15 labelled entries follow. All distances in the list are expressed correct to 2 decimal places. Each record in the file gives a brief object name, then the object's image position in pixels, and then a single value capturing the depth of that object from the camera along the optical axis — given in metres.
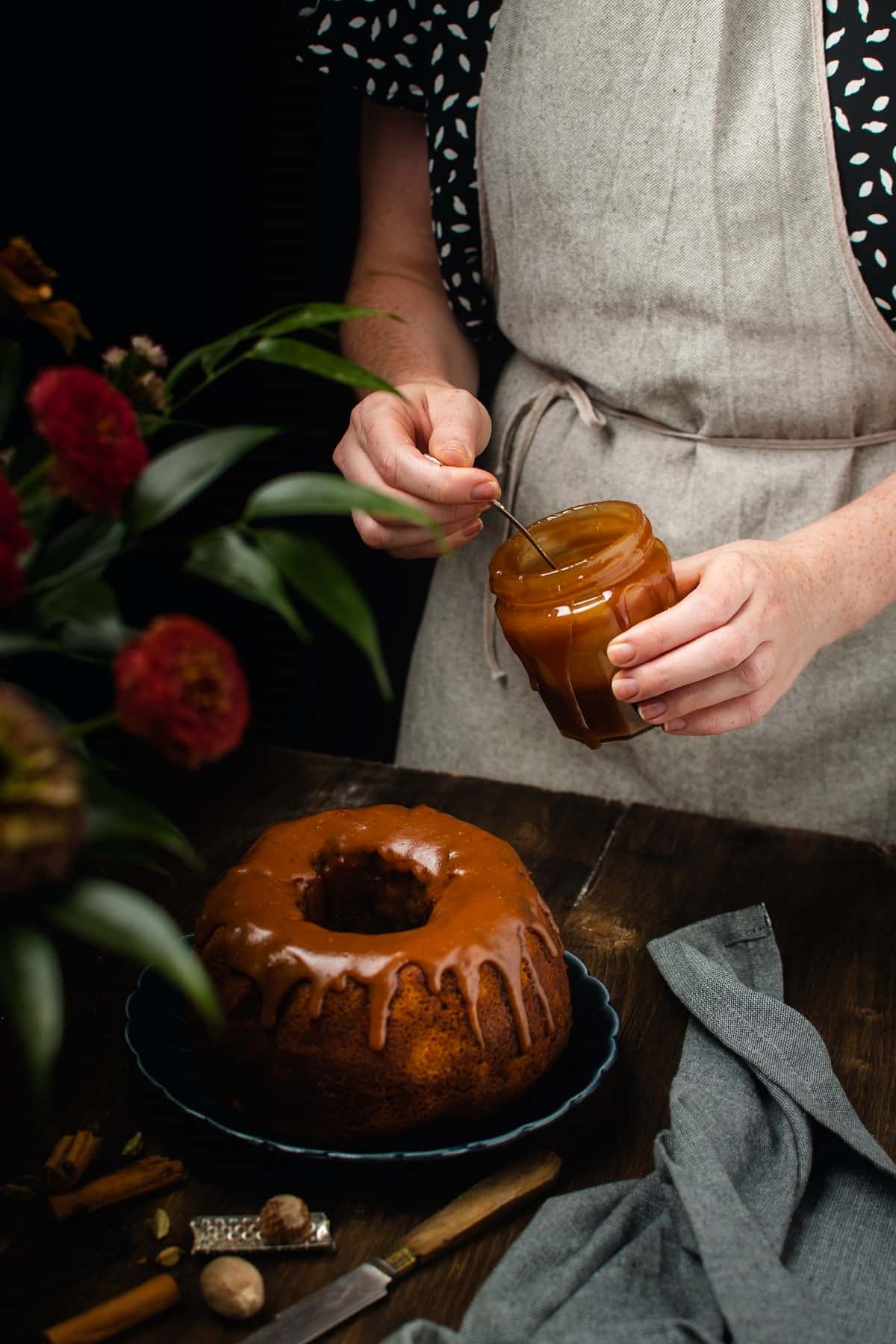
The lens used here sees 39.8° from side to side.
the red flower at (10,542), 0.47
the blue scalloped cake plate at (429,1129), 0.77
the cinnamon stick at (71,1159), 0.78
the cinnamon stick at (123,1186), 0.76
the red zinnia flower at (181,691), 0.44
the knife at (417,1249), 0.69
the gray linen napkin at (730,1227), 0.69
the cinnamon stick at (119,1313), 0.67
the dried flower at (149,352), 0.62
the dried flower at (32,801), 0.43
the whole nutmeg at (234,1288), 0.69
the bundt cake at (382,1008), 0.80
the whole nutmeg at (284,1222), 0.74
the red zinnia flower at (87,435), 0.49
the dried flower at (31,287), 0.59
